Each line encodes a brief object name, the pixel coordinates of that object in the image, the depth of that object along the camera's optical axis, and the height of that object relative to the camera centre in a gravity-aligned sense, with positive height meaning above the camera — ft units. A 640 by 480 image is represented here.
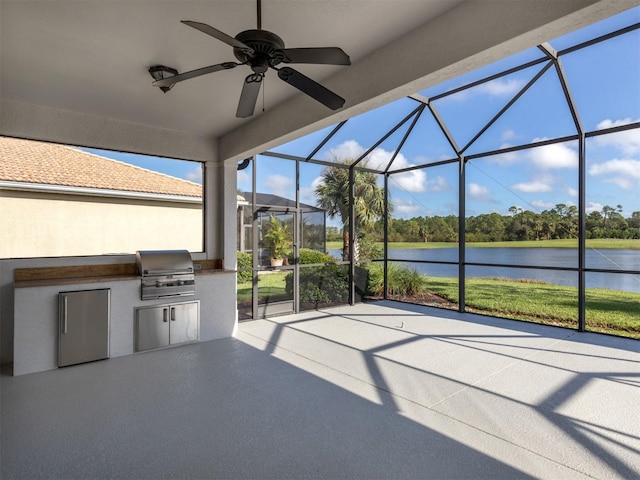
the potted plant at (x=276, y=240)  19.22 -0.05
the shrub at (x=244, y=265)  18.41 -1.36
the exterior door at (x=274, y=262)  18.85 -1.23
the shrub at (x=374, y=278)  23.77 -2.64
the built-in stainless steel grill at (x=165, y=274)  13.84 -1.41
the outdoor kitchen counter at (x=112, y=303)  11.40 -2.46
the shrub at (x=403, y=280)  24.14 -2.76
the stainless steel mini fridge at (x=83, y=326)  11.89 -3.04
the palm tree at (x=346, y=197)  21.75 +2.72
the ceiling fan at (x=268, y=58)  6.15 +3.34
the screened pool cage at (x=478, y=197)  15.76 +2.57
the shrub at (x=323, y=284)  20.53 -2.70
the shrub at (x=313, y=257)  20.45 -1.02
